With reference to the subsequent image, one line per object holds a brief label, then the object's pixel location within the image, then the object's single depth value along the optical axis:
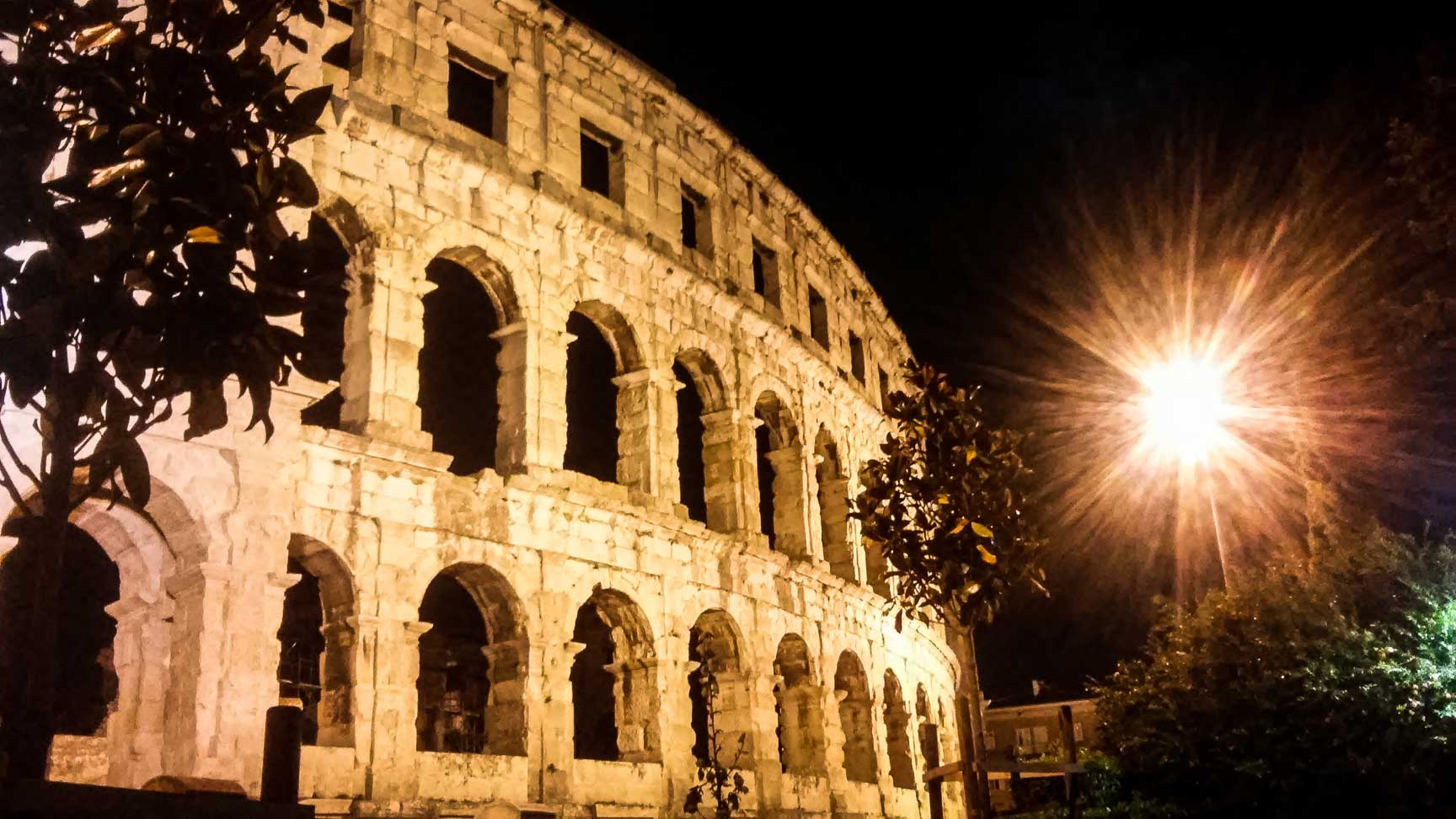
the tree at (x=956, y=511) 11.91
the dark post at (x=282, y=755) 4.52
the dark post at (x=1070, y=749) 11.65
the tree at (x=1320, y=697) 12.48
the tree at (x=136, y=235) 5.16
